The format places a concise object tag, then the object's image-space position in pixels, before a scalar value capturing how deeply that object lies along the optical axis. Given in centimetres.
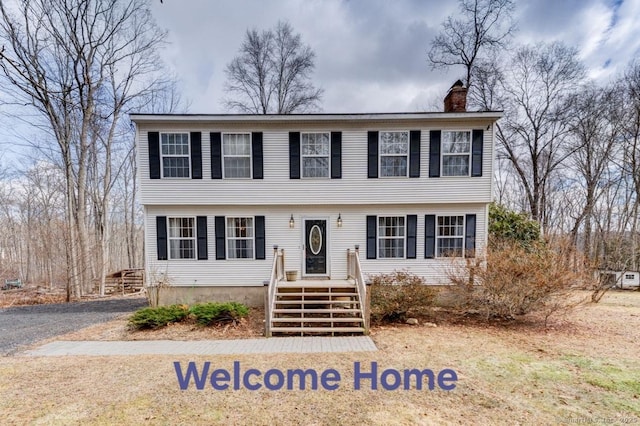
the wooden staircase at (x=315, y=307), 668
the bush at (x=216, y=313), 718
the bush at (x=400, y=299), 739
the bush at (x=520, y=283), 684
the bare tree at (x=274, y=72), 1961
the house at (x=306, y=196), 891
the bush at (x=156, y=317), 705
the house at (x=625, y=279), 1342
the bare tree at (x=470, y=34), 1568
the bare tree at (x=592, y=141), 1620
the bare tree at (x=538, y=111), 1677
